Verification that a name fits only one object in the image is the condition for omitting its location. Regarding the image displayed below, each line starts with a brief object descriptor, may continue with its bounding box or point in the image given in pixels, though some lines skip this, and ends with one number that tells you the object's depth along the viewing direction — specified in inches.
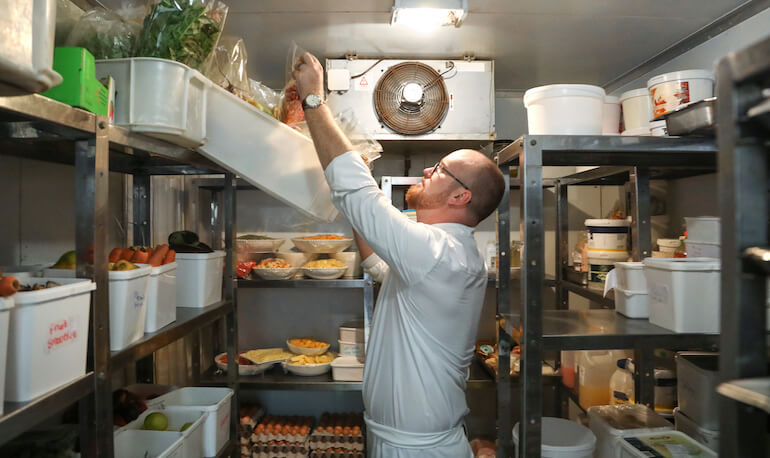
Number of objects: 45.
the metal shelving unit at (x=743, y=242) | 29.2
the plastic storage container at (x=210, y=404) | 72.3
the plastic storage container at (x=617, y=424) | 69.1
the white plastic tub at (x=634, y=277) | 68.3
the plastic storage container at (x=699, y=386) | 68.6
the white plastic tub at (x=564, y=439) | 65.6
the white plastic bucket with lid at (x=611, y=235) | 92.0
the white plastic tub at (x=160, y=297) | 56.1
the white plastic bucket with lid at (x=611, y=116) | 72.8
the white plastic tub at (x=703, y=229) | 68.1
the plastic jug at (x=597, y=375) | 99.1
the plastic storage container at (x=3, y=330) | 31.2
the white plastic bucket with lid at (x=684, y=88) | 64.5
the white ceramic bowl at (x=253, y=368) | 106.3
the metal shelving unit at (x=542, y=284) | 58.4
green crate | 40.2
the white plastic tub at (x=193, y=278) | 71.9
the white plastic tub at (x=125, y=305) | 47.5
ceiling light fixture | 73.7
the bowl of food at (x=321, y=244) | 109.7
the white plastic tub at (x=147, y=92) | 47.9
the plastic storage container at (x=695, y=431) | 67.7
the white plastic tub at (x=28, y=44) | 26.9
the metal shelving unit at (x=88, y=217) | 34.9
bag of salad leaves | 50.0
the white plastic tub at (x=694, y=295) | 59.1
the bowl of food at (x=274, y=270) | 105.1
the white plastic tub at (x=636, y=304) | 68.7
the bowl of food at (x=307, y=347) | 113.6
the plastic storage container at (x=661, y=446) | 62.3
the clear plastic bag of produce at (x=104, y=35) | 48.4
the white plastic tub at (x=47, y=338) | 33.8
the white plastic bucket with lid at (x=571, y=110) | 61.3
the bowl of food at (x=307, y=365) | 107.3
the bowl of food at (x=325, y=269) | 105.3
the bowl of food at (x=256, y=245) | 111.7
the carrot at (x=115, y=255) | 54.2
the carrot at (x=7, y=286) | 32.8
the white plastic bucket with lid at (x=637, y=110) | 69.4
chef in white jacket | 55.2
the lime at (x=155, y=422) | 65.4
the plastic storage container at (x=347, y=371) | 106.2
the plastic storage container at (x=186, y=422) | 64.1
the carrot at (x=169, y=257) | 60.4
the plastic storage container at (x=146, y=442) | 61.7
